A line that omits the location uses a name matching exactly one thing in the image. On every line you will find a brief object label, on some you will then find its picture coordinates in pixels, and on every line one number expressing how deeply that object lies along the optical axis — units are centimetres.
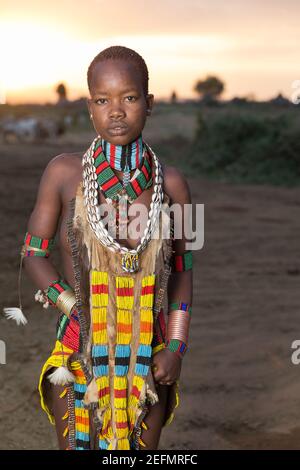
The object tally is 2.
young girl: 232
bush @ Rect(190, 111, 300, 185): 1599
